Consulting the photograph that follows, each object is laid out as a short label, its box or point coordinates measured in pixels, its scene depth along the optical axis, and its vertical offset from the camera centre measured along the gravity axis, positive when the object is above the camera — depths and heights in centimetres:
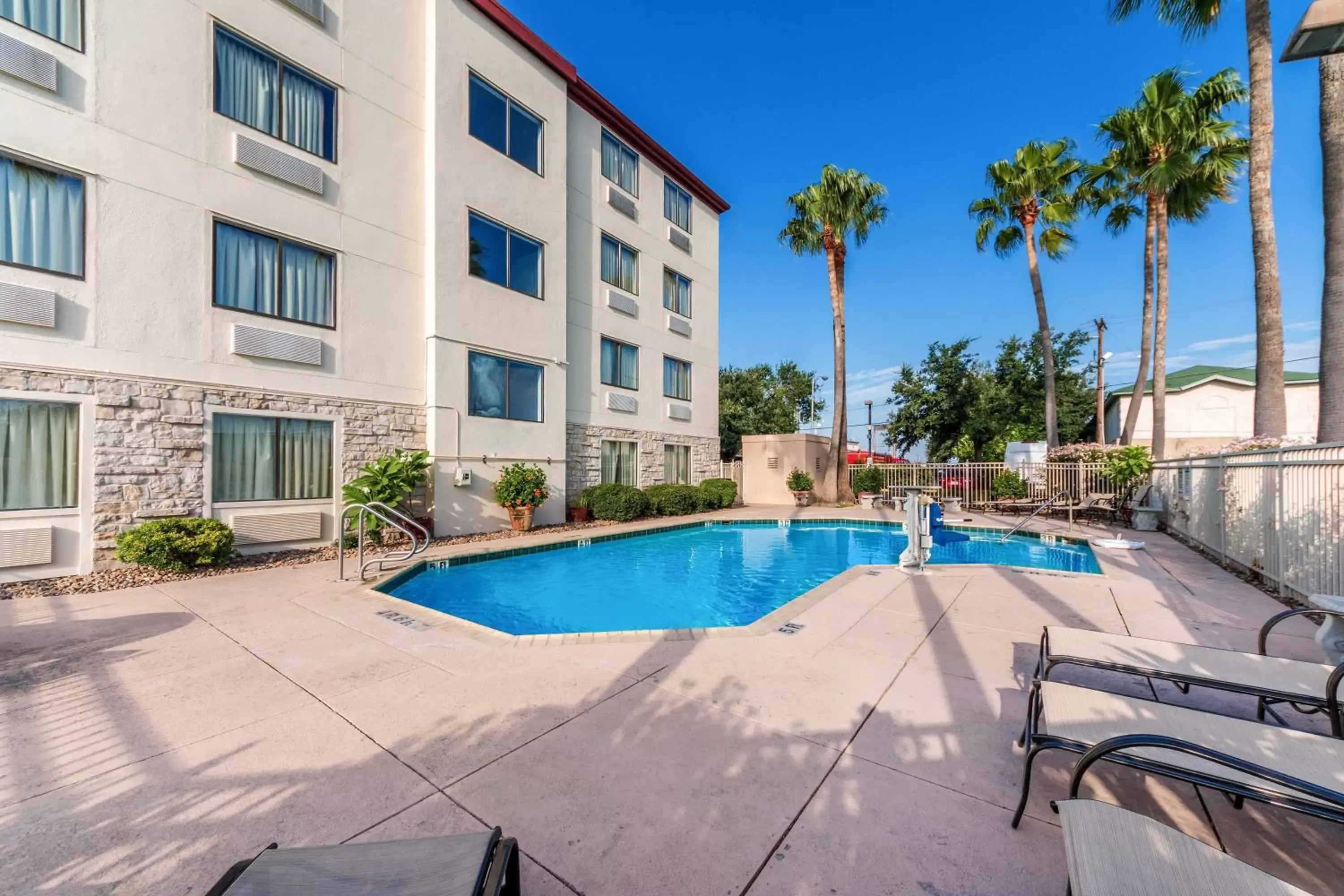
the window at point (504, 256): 1113 +429
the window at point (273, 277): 799 +277
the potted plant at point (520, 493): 1102 -91
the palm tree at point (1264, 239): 778 +323
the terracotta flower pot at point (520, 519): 1121 -146
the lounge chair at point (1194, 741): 167 -112
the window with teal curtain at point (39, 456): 630 -9
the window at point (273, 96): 807 +571
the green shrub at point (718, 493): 1619 -131
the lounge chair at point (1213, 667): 246 -113
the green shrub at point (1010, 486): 1545 -99
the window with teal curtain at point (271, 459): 790 -15
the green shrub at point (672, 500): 1444 -136
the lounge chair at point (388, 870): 135 -113
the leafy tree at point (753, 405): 2877 +286
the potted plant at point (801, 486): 1728 -112
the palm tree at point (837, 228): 1661 +727
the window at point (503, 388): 1104 +136
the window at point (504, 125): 1118 +725
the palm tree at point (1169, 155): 1298 +783
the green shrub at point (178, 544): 661 -123
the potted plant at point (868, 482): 1825 -106
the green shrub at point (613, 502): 1309 -127
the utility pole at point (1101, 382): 2347 +334
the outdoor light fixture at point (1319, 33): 277 +226
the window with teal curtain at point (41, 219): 636 +284
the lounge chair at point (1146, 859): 135 -111
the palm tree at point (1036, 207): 1669 +820
